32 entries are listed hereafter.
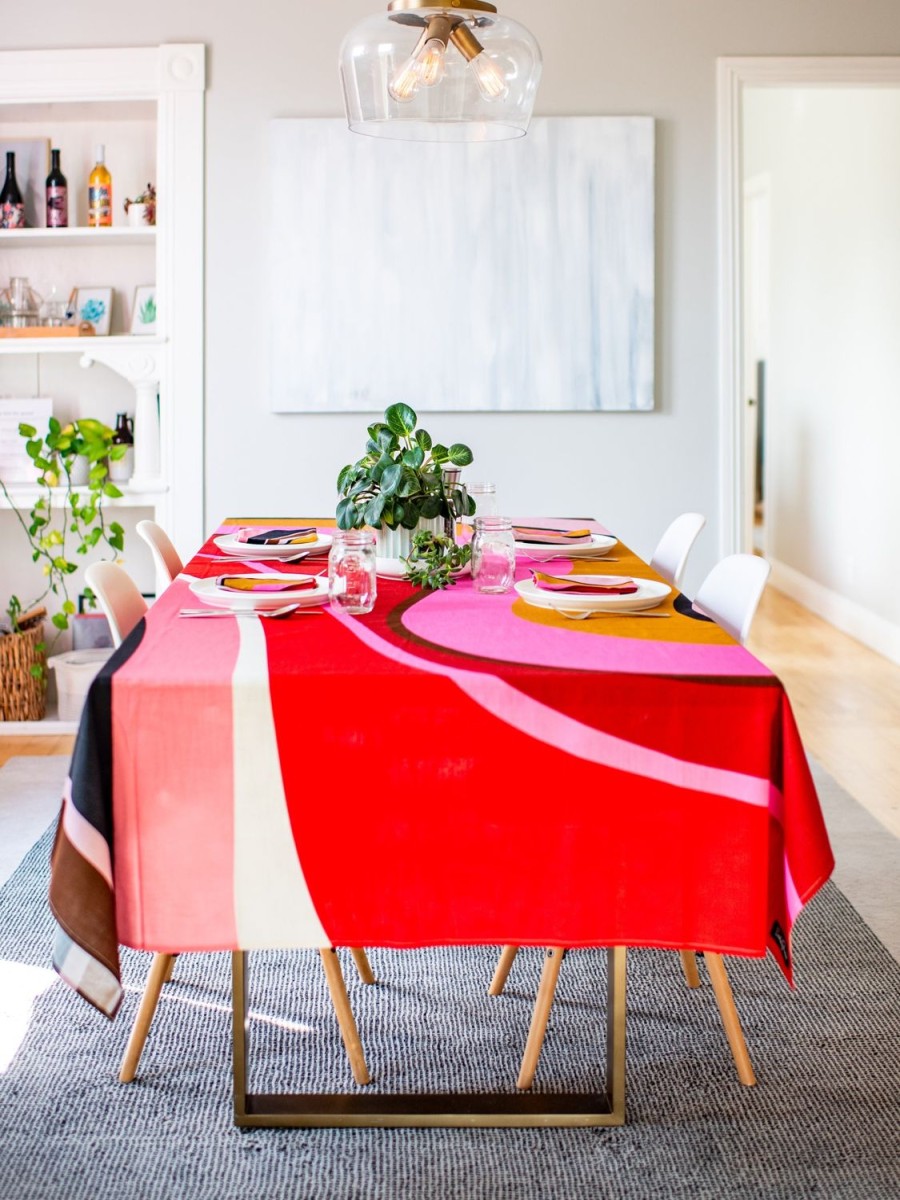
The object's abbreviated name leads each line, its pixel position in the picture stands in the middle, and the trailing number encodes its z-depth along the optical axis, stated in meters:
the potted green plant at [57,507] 4.38
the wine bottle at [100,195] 4.54
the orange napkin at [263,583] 2.26
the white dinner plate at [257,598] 2.16
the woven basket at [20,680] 4.44
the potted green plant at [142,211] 4.54
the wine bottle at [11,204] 4.54
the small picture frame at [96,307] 4.71
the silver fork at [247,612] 2.12
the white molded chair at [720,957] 2.09
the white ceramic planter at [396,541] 2.65
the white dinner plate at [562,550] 2.86
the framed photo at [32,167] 4.66
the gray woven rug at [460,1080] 1.91
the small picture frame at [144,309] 4.67
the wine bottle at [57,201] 4.53
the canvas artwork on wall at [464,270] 4.39
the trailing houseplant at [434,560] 2.43
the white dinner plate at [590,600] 2.15
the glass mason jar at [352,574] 2.16
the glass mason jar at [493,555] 2.37
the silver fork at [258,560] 2.79
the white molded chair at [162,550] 3.09
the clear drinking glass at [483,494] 2.80
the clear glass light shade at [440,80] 2.31
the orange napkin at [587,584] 2.30
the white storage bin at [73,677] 4.41
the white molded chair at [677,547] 3.17
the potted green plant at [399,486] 2.53
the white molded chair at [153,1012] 2.11
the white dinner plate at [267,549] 2.81
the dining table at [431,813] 1.71
